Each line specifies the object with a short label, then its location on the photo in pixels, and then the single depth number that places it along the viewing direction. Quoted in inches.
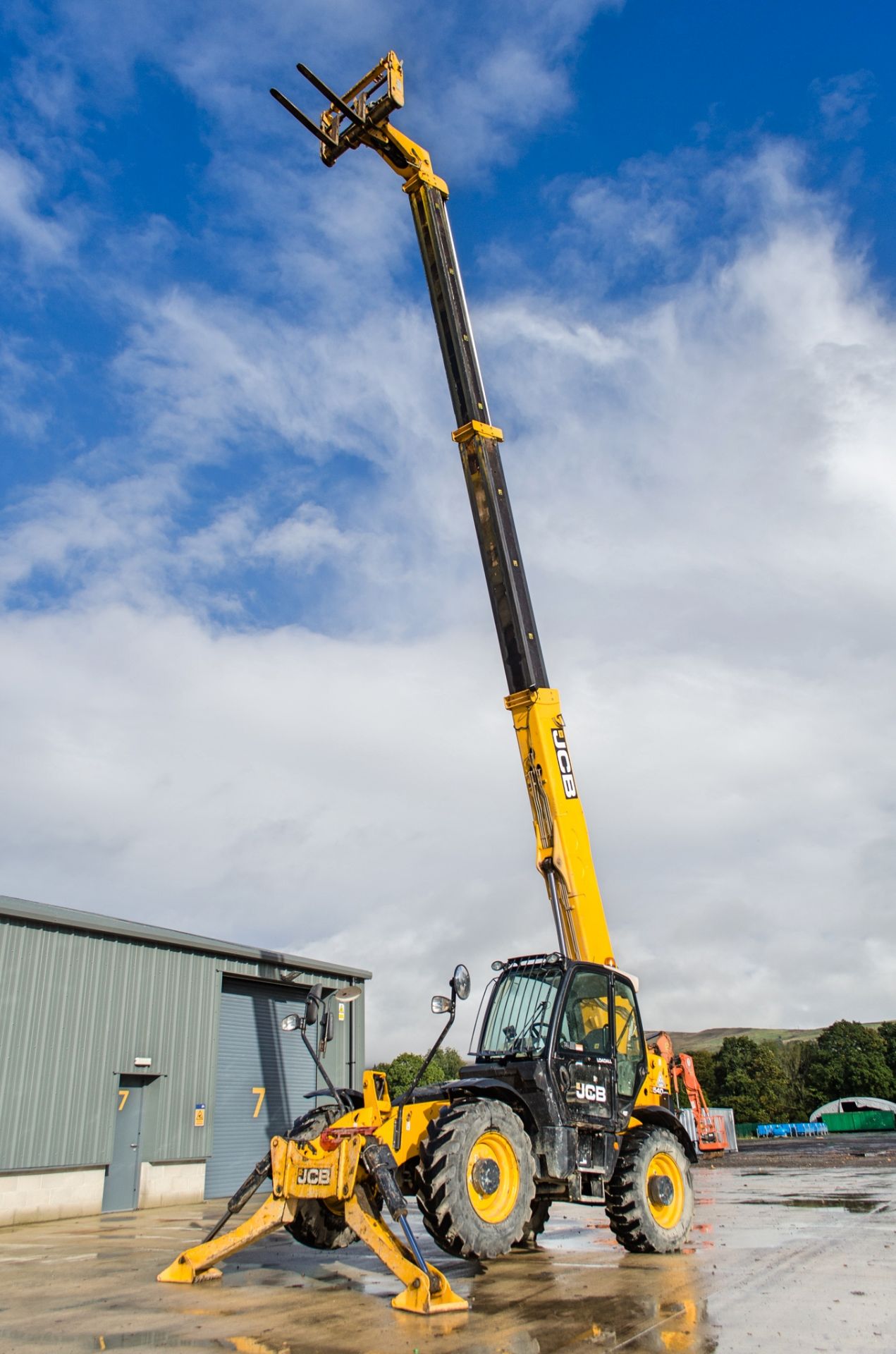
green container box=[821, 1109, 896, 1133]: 2488.9
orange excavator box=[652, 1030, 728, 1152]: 929.5
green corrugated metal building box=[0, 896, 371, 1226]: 641.0
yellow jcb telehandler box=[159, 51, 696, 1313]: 298.8
